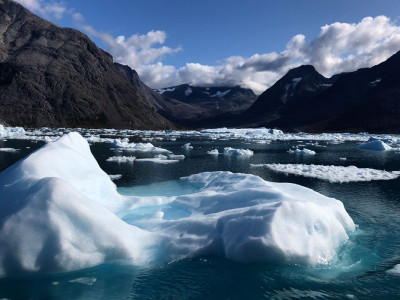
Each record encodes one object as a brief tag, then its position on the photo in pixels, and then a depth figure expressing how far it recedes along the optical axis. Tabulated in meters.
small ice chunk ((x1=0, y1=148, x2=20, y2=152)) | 41.16
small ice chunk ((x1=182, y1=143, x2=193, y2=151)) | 53.62
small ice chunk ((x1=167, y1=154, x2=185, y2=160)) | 39.25
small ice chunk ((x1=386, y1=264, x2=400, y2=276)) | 9.96
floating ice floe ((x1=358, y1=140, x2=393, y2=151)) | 54.16
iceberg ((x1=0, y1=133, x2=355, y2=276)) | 8.94
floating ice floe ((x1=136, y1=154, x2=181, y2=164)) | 35.69
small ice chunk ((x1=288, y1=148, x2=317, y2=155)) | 47.62
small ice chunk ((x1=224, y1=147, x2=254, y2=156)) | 44.44
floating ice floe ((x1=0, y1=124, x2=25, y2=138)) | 69.75
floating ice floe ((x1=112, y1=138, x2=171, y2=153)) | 47.78
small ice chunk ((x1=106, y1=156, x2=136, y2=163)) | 35.84
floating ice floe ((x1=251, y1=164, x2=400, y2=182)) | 26.83
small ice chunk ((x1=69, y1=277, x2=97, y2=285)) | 8.91
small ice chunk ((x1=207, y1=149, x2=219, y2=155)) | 45.96
